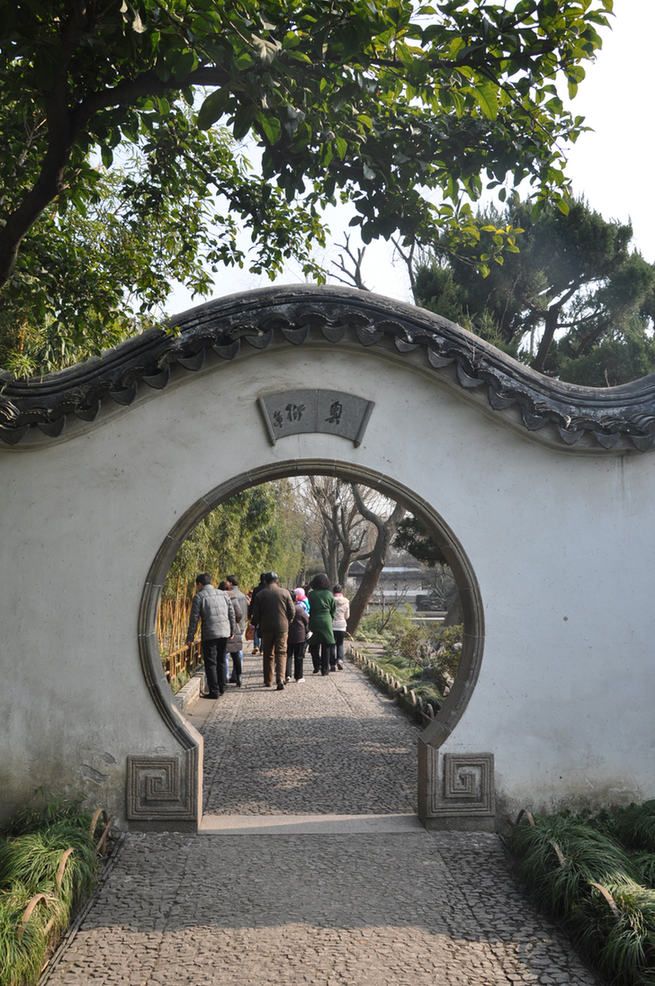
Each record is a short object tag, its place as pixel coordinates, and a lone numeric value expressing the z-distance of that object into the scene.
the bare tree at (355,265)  15.54
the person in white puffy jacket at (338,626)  13.83
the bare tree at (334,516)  22.89
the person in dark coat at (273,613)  10.10
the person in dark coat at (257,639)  13.40
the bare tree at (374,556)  17.67
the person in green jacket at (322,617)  11.98
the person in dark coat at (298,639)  11.77
